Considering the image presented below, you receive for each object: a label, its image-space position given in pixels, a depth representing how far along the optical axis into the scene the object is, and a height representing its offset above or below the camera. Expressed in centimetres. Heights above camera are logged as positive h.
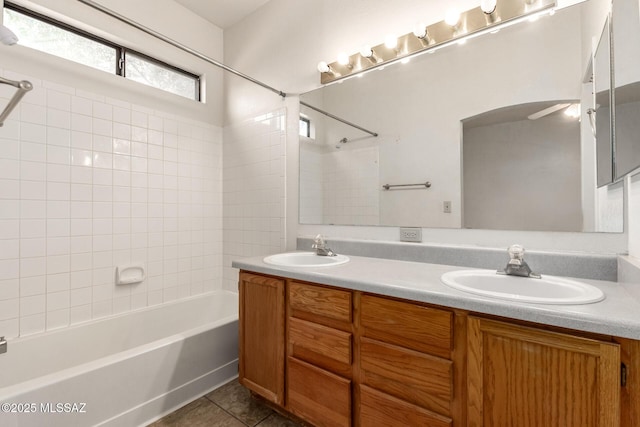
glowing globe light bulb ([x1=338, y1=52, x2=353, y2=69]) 185 +102
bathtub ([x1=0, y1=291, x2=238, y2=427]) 124 -84
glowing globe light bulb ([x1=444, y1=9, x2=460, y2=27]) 145 +102
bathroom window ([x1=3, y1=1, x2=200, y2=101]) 173 +118
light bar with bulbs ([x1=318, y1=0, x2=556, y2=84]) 133 +98
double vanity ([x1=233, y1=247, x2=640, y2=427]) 76 -45
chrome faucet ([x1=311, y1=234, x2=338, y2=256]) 180 -21
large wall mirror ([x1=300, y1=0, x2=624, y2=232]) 122 +40
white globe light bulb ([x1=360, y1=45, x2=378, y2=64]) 174 +100
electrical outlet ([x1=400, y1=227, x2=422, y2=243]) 160 -11
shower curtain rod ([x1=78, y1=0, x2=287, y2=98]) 136 +101
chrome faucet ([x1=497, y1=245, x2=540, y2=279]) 115 -21
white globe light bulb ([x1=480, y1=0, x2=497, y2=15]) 133 +99
